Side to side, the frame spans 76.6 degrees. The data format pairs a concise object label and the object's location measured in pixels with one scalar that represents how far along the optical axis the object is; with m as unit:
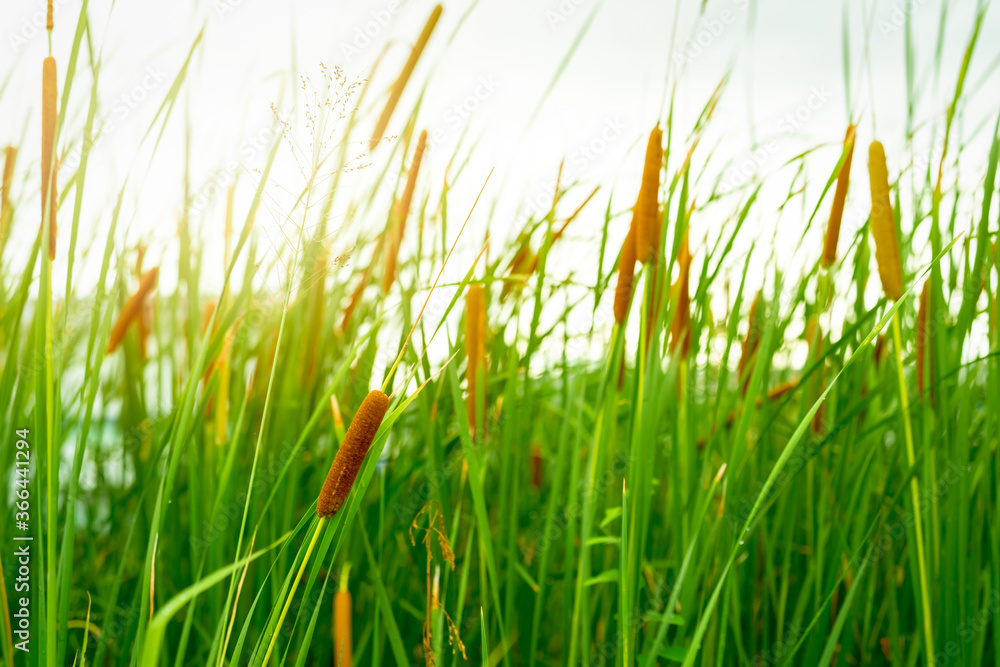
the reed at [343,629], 0.73
